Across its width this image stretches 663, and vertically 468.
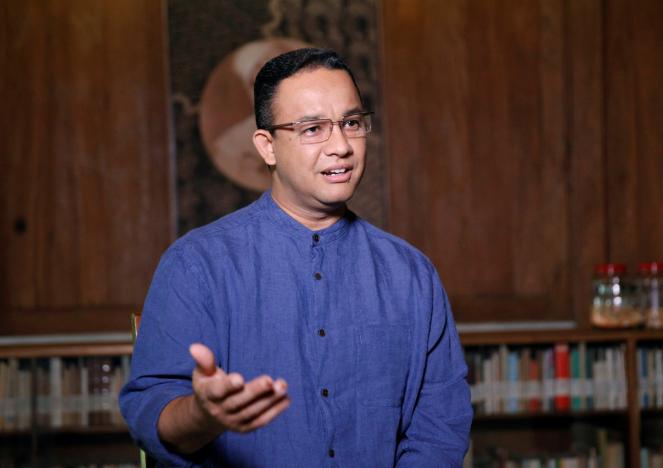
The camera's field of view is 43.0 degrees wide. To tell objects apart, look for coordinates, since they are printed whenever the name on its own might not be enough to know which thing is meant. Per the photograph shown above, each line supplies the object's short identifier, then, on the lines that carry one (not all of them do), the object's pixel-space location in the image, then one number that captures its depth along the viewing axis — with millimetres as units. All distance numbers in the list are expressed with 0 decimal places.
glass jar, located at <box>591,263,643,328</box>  3568
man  1805
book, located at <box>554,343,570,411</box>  3490
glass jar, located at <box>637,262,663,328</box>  3568
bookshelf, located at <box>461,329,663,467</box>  3453
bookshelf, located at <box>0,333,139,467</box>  3287
